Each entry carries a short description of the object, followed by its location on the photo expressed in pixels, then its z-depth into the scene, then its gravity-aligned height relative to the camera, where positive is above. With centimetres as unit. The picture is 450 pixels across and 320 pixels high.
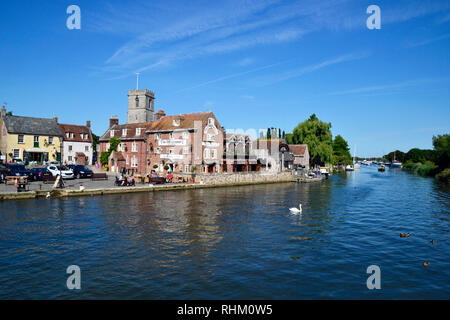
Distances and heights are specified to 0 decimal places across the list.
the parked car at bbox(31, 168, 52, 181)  3947 -107
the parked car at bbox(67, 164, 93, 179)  4456 -100
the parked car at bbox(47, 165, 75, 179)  4088 -88
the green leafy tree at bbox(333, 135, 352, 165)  13112 +646
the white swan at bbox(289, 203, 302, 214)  2638 -393
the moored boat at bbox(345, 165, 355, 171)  12224 -128
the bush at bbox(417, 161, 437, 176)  8962 -149
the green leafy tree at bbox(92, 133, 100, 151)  9284 +763
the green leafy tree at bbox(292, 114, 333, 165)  8525 +776
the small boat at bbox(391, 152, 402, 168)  16188 -7
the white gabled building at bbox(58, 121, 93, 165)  6353 +432
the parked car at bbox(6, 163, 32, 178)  3806 -70
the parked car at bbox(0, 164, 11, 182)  3738 -93
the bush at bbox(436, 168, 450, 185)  6490 -254
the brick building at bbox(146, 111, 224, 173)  5034 +356
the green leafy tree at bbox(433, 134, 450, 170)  7394 +352
